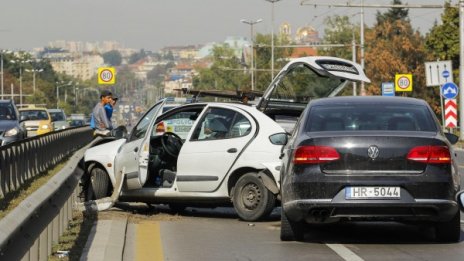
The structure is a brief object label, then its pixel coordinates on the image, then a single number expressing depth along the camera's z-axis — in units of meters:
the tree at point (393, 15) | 139.88
